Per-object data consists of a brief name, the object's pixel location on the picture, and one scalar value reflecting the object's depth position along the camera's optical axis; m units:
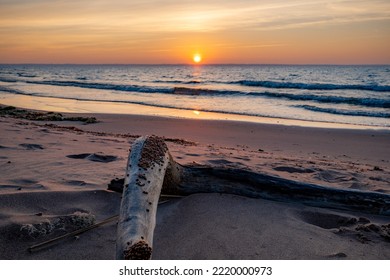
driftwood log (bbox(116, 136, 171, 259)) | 2.01
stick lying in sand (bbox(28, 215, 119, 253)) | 2.74
